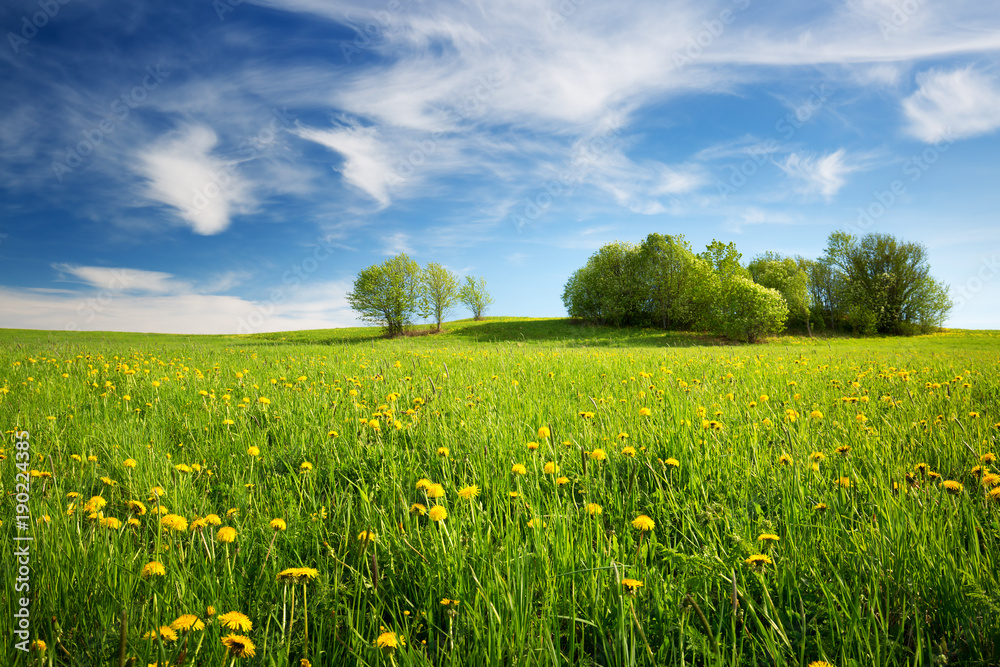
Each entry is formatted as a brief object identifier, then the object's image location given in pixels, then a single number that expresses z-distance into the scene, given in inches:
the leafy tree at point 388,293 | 1636.3
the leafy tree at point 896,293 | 1774.1
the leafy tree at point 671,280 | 1670.8
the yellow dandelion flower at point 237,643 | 42.7
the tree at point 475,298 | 2800.2
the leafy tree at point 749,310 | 1338.6
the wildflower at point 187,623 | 46.8
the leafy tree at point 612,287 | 1786.4
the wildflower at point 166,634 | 50.4
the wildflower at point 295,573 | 51.8
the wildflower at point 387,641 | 46.1
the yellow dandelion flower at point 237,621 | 48.2
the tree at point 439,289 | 1888.5
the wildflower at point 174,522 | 70.9
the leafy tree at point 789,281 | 1844.0
